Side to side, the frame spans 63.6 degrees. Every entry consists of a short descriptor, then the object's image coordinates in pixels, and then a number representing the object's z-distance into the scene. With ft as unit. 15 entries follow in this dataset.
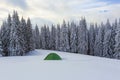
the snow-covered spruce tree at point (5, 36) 78.21
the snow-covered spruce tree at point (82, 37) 102.54
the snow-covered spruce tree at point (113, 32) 88.03
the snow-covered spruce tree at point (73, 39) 103.00
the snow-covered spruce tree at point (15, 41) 74.98
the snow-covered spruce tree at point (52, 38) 130.31
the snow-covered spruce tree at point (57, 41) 118.43
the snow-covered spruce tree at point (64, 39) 105.62
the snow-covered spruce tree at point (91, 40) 109.31
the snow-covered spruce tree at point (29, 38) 88.86
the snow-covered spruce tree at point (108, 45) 87.86
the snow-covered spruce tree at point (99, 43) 98.42
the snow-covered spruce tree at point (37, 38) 136.91
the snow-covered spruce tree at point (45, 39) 132.41
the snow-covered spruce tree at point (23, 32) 80.65
